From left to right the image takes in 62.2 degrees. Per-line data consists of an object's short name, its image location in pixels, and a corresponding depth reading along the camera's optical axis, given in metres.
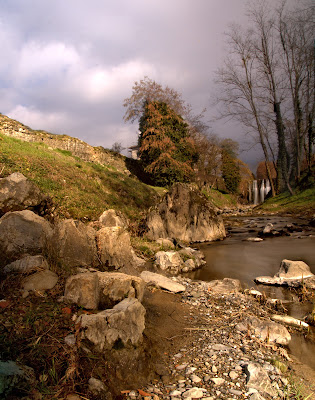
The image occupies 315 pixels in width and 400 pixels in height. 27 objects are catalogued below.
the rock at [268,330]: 3.29
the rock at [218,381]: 2.34
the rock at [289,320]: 3.76
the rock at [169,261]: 6.88
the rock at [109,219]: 7.81
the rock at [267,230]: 11.71
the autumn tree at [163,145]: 23.03
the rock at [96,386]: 2.00
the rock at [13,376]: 1.68
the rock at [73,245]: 3.87
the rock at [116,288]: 3.10
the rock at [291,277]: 5.45
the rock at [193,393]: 2.16
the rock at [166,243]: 8.89
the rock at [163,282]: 4.91
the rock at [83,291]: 2.93
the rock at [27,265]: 3.12
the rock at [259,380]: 2.27
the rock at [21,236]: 3.60
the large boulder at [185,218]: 10.91
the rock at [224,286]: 5.02
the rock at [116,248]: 4.90
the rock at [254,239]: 10.71
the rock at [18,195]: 5.76
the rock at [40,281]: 2.97
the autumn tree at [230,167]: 40.16
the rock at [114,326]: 2.38
